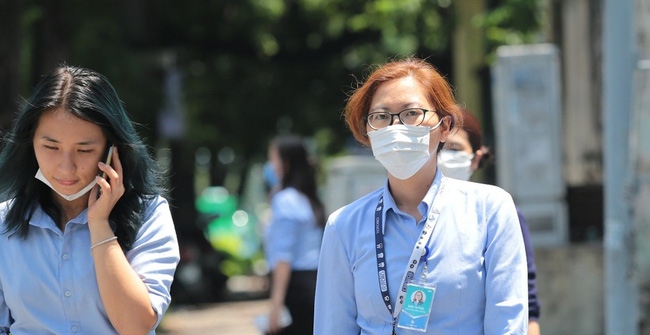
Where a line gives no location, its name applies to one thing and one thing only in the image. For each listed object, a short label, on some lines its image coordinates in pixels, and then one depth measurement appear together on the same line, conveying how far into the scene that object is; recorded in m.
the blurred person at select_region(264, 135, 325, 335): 13.97
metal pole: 13.30
